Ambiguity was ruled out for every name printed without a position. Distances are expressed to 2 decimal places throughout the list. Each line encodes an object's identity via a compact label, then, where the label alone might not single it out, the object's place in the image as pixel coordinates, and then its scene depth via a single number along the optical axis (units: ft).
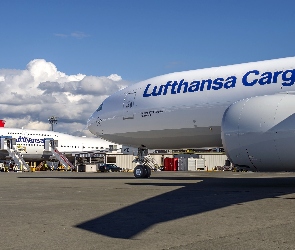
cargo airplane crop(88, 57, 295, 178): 54.75
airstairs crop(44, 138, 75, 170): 268.25
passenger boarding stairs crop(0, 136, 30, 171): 243.60
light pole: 577.30
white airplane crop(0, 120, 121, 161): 307.58
